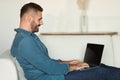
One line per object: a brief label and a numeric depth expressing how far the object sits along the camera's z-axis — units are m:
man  1.93
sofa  2.65
